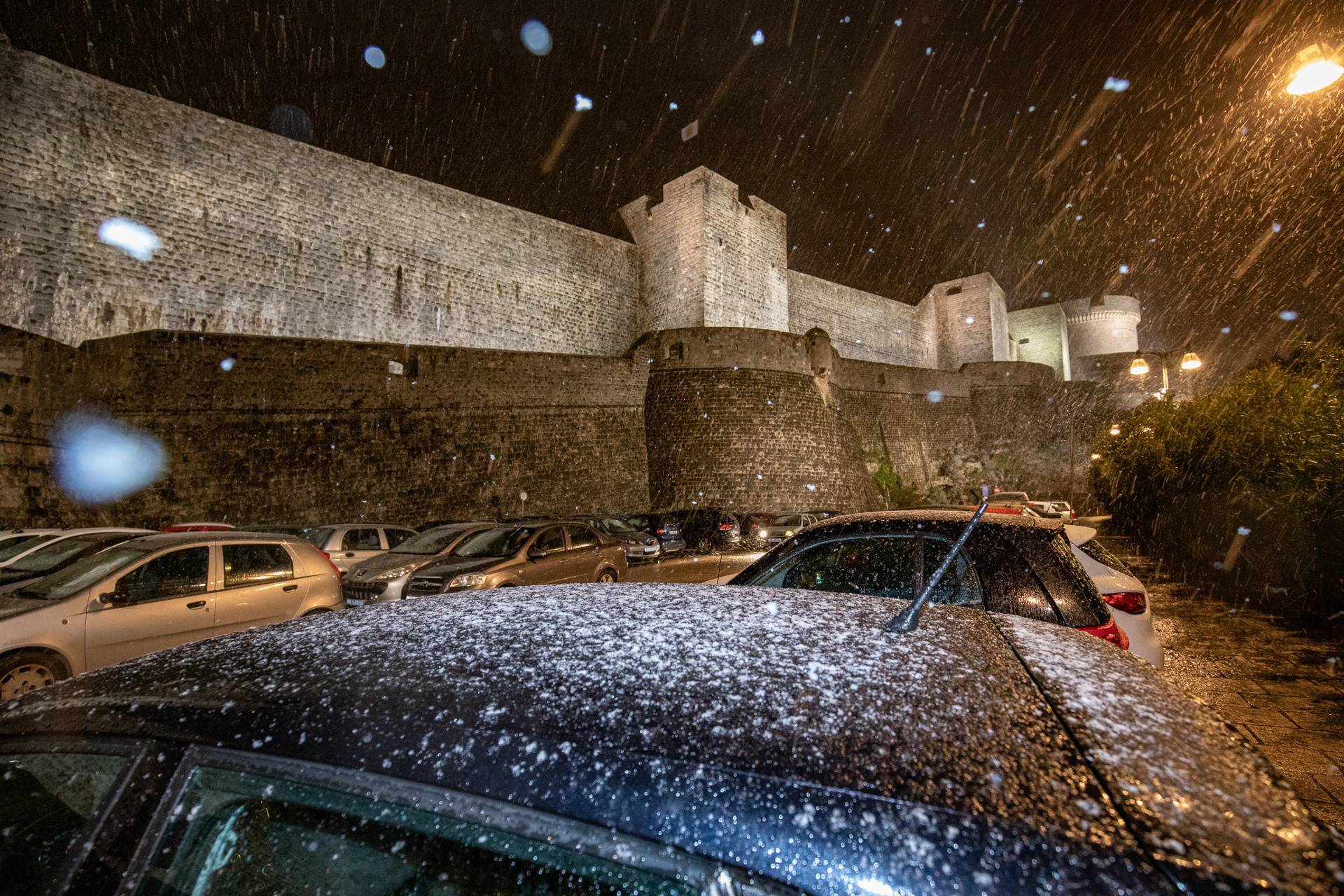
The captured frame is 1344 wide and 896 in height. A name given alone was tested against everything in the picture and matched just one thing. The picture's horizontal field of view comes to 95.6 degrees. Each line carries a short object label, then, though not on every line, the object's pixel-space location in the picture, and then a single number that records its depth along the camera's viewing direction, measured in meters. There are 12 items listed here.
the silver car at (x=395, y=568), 6.95
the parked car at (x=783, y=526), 13.66
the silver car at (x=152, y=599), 4.22
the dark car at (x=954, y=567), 2.73
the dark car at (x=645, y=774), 0.62
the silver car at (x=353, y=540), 9.36
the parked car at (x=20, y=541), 6.90
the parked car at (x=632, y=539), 11.69
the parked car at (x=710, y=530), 13.53
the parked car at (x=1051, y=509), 18.66
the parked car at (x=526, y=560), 6.67
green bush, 6.80
